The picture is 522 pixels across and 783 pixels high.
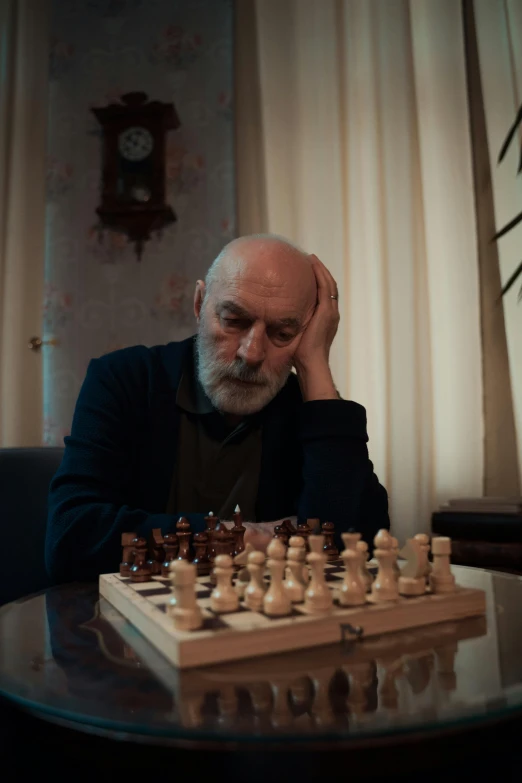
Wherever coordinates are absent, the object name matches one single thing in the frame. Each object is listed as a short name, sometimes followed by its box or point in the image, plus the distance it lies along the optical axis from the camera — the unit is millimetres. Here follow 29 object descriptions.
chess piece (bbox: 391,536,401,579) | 950
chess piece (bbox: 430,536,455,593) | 947
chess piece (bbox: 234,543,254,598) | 959
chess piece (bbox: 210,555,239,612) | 859
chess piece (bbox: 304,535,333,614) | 847
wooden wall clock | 3242
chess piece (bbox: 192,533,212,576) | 1145
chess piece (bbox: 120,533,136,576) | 1118
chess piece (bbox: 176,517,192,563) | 1161
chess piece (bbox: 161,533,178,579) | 1146
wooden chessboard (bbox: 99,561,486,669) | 738
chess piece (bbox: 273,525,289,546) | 1192
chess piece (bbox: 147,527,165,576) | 1123
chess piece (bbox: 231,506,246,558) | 1229
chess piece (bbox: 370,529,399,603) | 899
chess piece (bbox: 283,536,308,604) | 888
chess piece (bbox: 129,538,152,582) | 1076
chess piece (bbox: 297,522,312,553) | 1256
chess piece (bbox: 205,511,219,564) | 1149
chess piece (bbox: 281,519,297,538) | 1286
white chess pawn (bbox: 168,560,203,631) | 771
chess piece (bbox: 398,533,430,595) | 927
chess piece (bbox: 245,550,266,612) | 870
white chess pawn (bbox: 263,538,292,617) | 837
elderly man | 1550
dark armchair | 1654
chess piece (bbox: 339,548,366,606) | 879
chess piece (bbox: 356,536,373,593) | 936
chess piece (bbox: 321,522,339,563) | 1222
